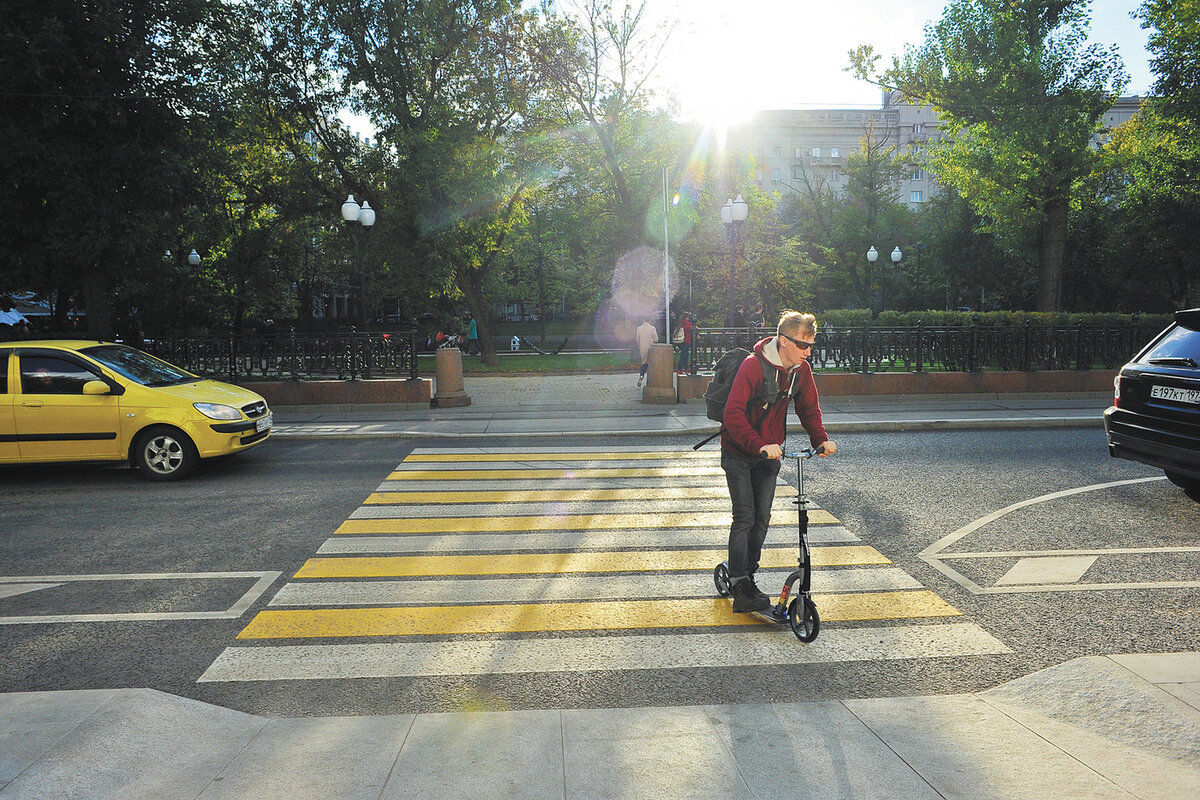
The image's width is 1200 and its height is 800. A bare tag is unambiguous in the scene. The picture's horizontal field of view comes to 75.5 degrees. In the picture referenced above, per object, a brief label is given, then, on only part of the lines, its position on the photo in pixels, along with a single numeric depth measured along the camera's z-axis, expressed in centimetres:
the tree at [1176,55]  2227
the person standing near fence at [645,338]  1870
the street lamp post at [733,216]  1869
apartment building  8619
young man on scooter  461
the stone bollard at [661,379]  1703
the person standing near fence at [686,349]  1755
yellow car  943
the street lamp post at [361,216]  1770
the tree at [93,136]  1502
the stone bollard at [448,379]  1669
